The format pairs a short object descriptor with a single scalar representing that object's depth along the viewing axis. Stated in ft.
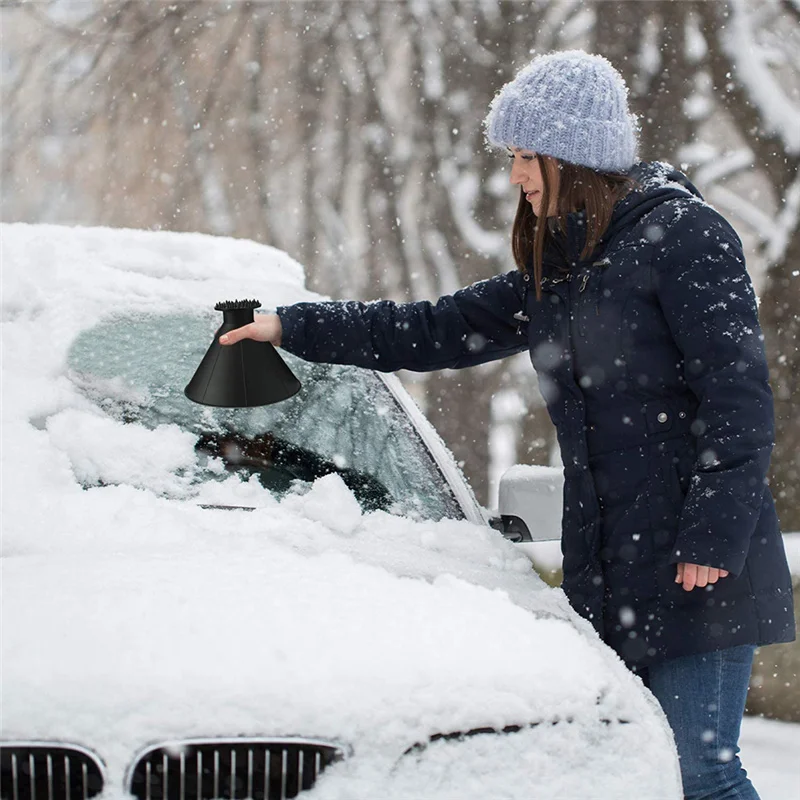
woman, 10.82
